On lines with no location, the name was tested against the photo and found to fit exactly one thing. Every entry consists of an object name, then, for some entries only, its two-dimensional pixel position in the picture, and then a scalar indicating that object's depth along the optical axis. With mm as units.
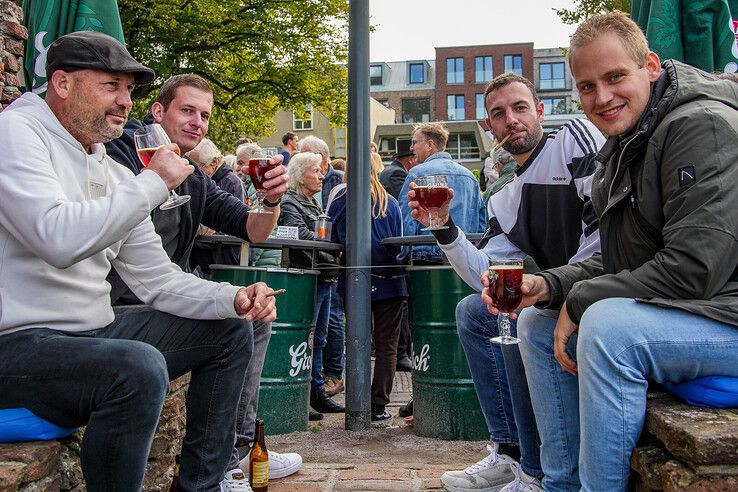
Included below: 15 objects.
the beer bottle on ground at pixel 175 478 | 3461
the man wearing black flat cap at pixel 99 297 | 2379
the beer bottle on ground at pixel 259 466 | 3814
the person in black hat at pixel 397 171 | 8367
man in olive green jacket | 2164
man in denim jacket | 5648
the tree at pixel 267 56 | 18812
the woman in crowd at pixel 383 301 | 5871
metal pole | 5527
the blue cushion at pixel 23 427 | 2322
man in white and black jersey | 3469
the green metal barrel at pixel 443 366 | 5215
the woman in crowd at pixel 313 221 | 6406
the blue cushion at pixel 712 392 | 2164
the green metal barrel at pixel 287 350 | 5199
